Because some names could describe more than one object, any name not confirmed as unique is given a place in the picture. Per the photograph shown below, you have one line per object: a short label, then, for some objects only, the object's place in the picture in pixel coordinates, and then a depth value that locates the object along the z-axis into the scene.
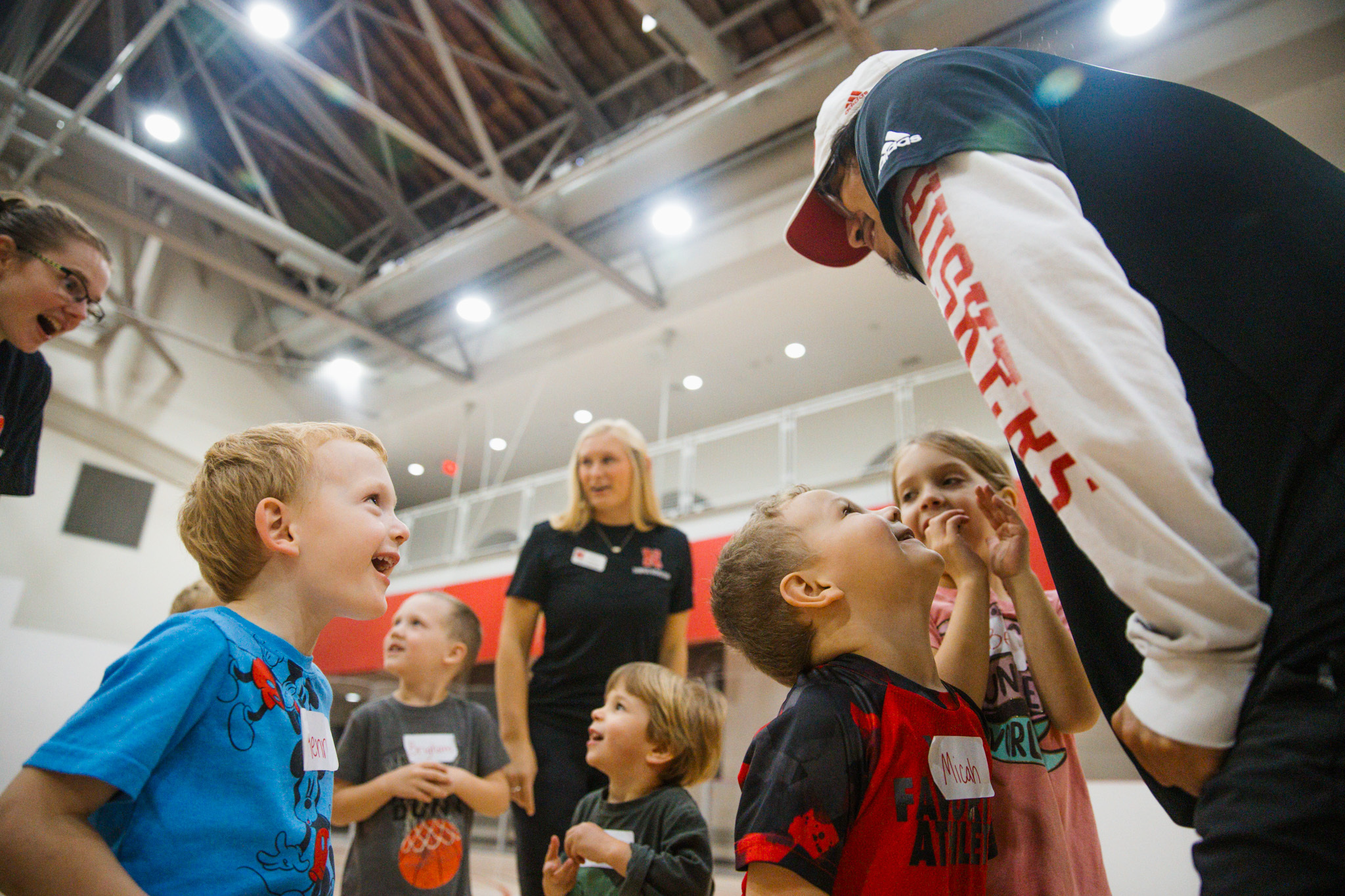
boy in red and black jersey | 0.98
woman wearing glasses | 2.00
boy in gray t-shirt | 2.18
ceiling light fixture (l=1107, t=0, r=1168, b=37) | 5.21
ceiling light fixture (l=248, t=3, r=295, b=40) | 6.32
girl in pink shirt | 1.21
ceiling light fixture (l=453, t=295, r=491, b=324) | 8.84
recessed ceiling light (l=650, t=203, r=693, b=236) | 7.28
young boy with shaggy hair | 1.72
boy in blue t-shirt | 0.81
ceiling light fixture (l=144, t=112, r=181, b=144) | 7.96
